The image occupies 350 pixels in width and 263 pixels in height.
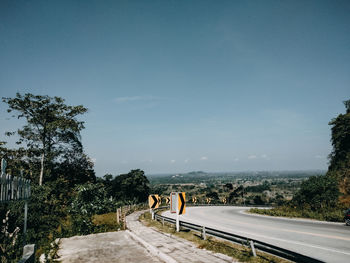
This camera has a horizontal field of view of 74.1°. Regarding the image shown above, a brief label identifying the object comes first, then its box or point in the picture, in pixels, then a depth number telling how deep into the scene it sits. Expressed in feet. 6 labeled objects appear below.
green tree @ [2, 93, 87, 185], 93.97
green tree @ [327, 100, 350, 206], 113.04
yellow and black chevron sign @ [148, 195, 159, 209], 53.06
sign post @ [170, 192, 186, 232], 39.95
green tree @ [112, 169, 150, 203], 172.55
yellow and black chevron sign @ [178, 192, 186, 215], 40.03
